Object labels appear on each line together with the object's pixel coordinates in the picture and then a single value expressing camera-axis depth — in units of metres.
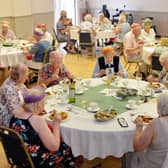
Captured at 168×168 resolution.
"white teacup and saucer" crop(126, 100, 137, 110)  3.25
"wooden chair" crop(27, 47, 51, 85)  5.88
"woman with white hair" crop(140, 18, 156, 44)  7.16
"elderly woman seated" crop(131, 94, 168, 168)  2.62
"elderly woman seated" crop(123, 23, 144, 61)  6.49
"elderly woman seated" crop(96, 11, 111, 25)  9.91
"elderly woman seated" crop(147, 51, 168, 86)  4.21
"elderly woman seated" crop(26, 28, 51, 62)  5.91
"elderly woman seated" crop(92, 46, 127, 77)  4.58
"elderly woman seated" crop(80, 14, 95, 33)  9.20
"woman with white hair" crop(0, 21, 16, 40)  7.40
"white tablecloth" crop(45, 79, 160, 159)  2.85
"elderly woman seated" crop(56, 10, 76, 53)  9.87
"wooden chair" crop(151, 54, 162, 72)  5.50
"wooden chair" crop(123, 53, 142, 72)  6.86
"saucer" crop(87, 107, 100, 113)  3.18
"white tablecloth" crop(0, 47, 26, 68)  6.10
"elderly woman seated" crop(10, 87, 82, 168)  2.73
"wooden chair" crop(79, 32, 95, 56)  8.77
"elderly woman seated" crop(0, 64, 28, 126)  3.57
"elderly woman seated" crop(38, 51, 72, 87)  4.36
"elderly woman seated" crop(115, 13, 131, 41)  8.43
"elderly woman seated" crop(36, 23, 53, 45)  6.87
